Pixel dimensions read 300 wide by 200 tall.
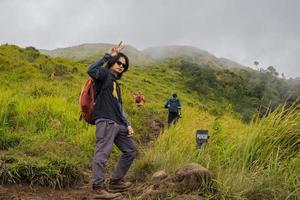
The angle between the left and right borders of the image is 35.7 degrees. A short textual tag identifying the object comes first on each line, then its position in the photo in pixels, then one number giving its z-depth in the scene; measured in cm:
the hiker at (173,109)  1494
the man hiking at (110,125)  557
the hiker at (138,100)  1841
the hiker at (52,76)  2179
